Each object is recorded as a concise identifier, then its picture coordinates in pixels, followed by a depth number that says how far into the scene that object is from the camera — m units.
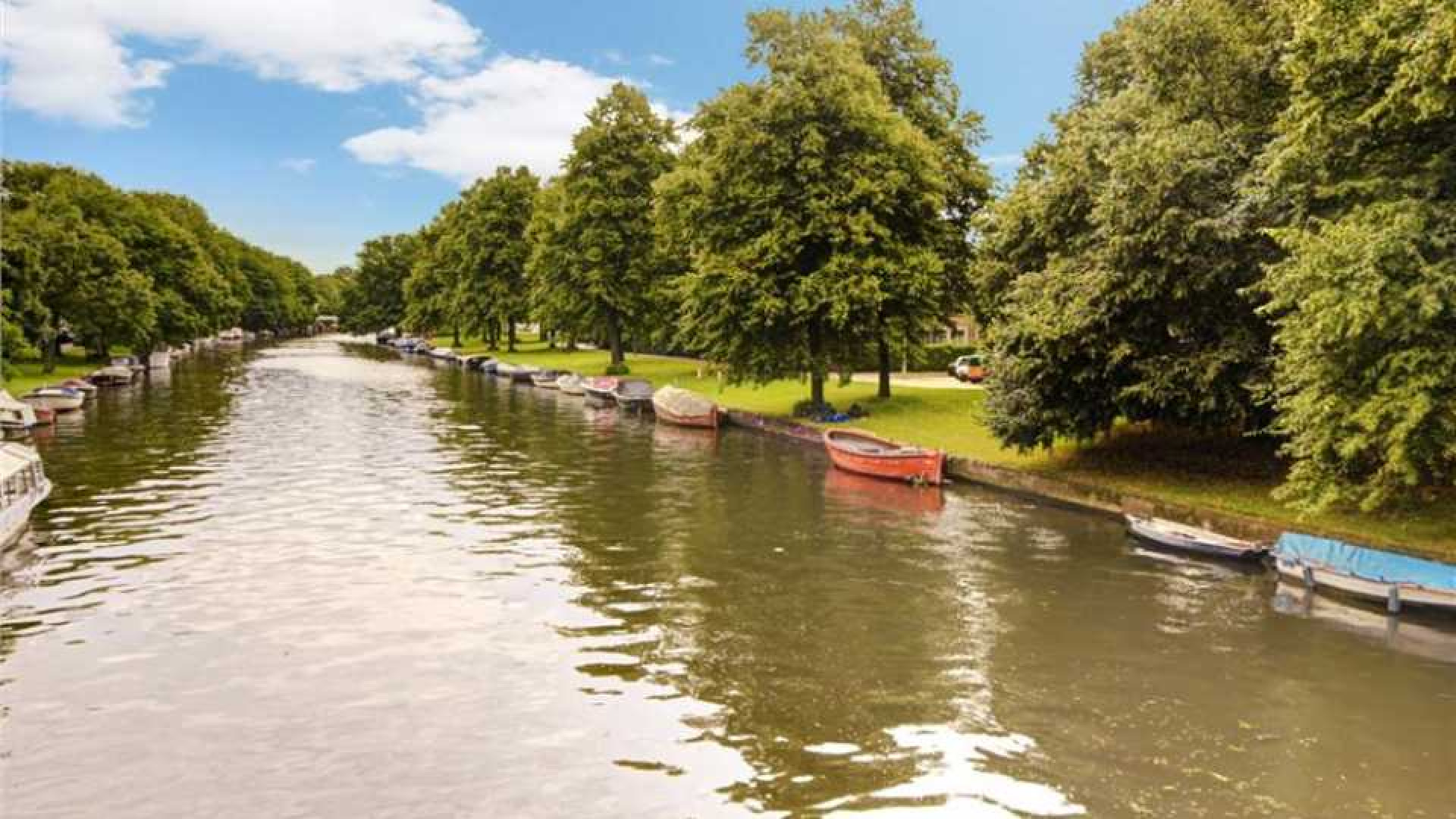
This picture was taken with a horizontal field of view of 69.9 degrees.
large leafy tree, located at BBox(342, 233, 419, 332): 177.75
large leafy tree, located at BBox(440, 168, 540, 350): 105.31
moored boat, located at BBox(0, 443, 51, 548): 22.09
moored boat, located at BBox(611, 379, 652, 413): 57.03
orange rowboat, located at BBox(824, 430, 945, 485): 31.56
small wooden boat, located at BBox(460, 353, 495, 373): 94.81
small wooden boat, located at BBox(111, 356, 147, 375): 75.25
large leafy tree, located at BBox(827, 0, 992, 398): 49.19
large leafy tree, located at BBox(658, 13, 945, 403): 43.09
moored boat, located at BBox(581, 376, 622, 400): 60.94
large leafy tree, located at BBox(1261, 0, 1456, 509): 18.28
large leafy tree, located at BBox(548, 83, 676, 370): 75.12
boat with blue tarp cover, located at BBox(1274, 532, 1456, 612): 17.62
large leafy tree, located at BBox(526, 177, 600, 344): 77.25
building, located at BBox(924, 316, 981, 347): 93.06
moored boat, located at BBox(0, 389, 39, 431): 39.25
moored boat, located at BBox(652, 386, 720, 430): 47.47
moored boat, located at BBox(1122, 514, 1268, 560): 21.56
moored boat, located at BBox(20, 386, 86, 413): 47.75
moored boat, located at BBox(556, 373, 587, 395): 66.12
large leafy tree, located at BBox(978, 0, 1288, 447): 24.88
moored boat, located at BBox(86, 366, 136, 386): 65.25
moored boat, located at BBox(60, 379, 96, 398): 55.16
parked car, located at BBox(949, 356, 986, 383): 58.50
